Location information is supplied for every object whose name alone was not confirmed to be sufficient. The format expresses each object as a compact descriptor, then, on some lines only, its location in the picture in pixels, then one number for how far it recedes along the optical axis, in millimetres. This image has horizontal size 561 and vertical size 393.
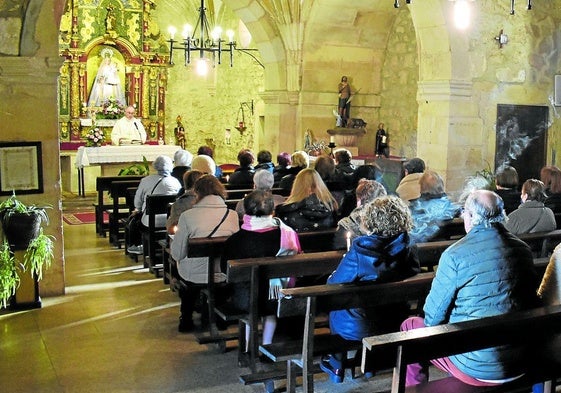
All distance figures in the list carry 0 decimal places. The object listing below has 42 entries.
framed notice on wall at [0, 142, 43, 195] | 5931
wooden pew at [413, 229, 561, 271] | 4531
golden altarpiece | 15836
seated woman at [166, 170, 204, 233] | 5965
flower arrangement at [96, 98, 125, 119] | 15891
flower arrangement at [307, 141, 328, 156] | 11812
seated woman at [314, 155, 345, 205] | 7141
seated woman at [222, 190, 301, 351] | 4402
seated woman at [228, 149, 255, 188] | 8078
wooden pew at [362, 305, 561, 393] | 2611
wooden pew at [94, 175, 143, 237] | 9031
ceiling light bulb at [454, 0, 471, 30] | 7043
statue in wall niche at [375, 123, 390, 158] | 11891
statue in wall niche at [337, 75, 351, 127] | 12078
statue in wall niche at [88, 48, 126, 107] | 16312
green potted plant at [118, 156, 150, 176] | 10242
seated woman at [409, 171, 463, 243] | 5887
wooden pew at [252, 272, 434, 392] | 3459
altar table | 12453
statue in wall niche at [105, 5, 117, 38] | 16250
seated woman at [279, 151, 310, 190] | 7957
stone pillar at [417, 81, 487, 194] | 9023
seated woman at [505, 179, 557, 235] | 5316
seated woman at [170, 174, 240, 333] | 5066
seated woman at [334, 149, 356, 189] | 7453
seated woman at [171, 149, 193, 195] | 7828
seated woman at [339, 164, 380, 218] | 6918
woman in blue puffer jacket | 3533
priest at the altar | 13789
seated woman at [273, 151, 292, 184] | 8242
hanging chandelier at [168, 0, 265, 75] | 11500
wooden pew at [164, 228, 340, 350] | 4754
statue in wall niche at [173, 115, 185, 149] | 17641
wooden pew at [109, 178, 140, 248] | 8557
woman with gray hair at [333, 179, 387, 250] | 4801
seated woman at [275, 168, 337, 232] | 5363
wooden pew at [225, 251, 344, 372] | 4039
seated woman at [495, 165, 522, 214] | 6328
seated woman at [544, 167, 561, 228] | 6293
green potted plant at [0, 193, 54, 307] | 5559
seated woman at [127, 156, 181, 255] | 7301
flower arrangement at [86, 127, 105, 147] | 12949
